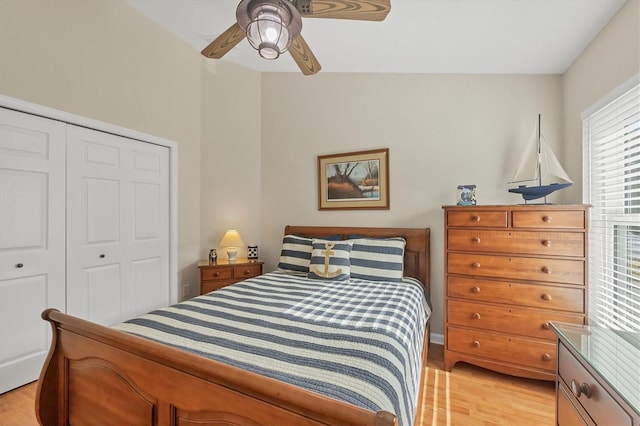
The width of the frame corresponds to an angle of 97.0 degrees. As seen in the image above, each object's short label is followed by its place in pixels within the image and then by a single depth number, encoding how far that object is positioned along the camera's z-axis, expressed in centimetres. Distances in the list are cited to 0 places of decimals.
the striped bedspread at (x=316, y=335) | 101
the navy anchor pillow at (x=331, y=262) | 247
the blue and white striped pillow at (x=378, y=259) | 246
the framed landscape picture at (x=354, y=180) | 297
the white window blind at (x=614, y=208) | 170
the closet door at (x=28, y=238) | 195
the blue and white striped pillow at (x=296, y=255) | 282
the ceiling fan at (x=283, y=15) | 130
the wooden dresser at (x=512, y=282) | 192
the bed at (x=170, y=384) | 74
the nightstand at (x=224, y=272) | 298
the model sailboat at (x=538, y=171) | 213
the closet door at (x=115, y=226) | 231
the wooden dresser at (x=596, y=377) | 87
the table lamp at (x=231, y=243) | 320
